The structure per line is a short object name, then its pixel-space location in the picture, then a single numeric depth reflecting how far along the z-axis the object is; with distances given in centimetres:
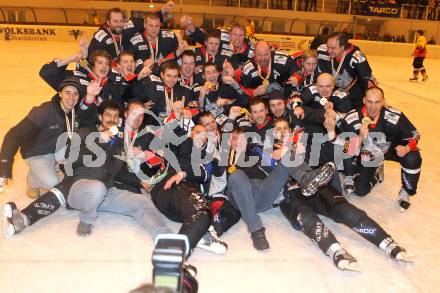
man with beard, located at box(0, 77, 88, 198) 387
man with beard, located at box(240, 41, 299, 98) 554
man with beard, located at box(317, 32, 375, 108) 562
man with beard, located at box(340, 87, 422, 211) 422
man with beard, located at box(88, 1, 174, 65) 591
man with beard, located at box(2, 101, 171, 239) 345
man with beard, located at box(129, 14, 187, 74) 589
